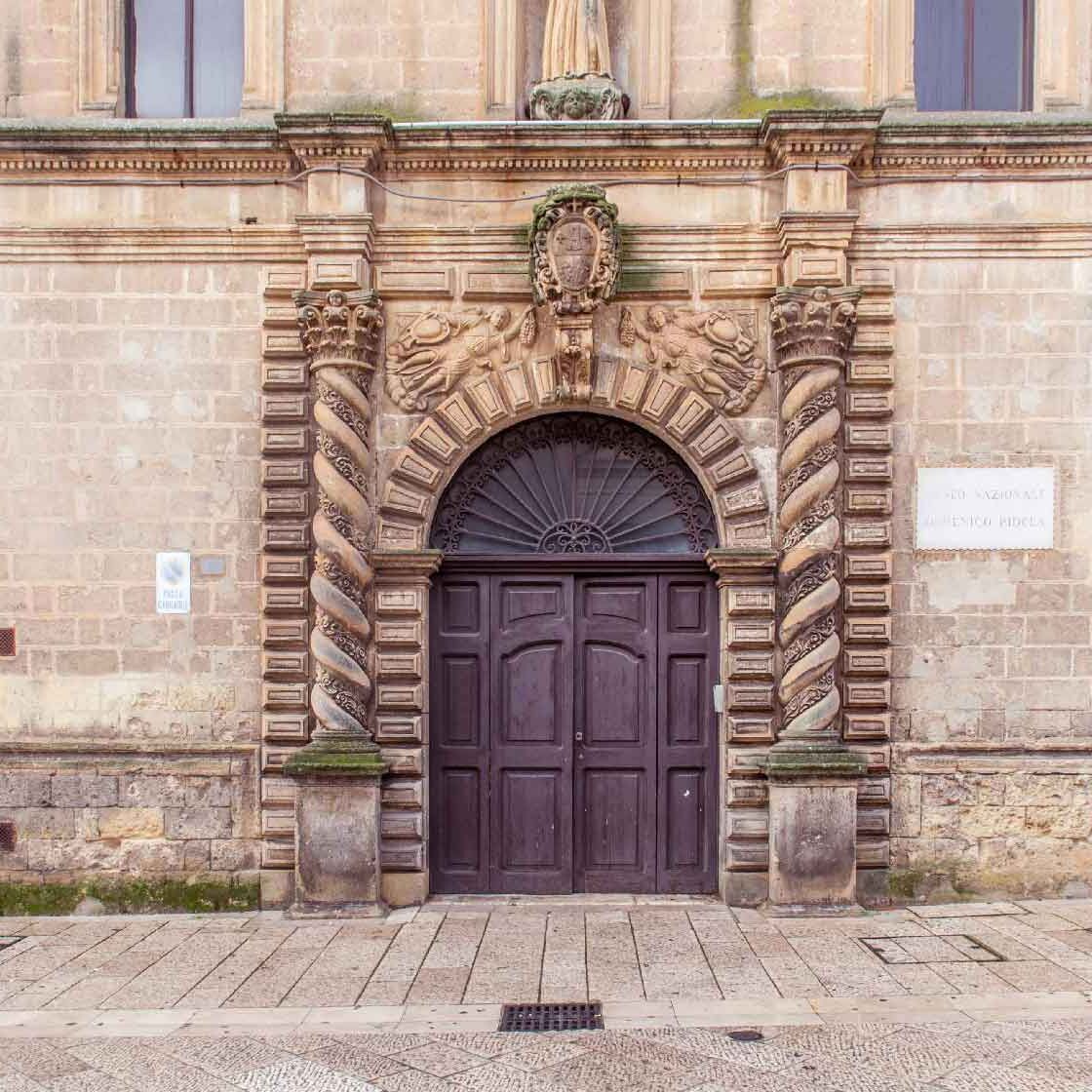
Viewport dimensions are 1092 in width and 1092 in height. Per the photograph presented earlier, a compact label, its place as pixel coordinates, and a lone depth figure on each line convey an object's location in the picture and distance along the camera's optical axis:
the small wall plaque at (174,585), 8.27
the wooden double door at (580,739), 8.34
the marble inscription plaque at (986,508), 8.19
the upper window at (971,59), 8.55
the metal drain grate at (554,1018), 5.80
